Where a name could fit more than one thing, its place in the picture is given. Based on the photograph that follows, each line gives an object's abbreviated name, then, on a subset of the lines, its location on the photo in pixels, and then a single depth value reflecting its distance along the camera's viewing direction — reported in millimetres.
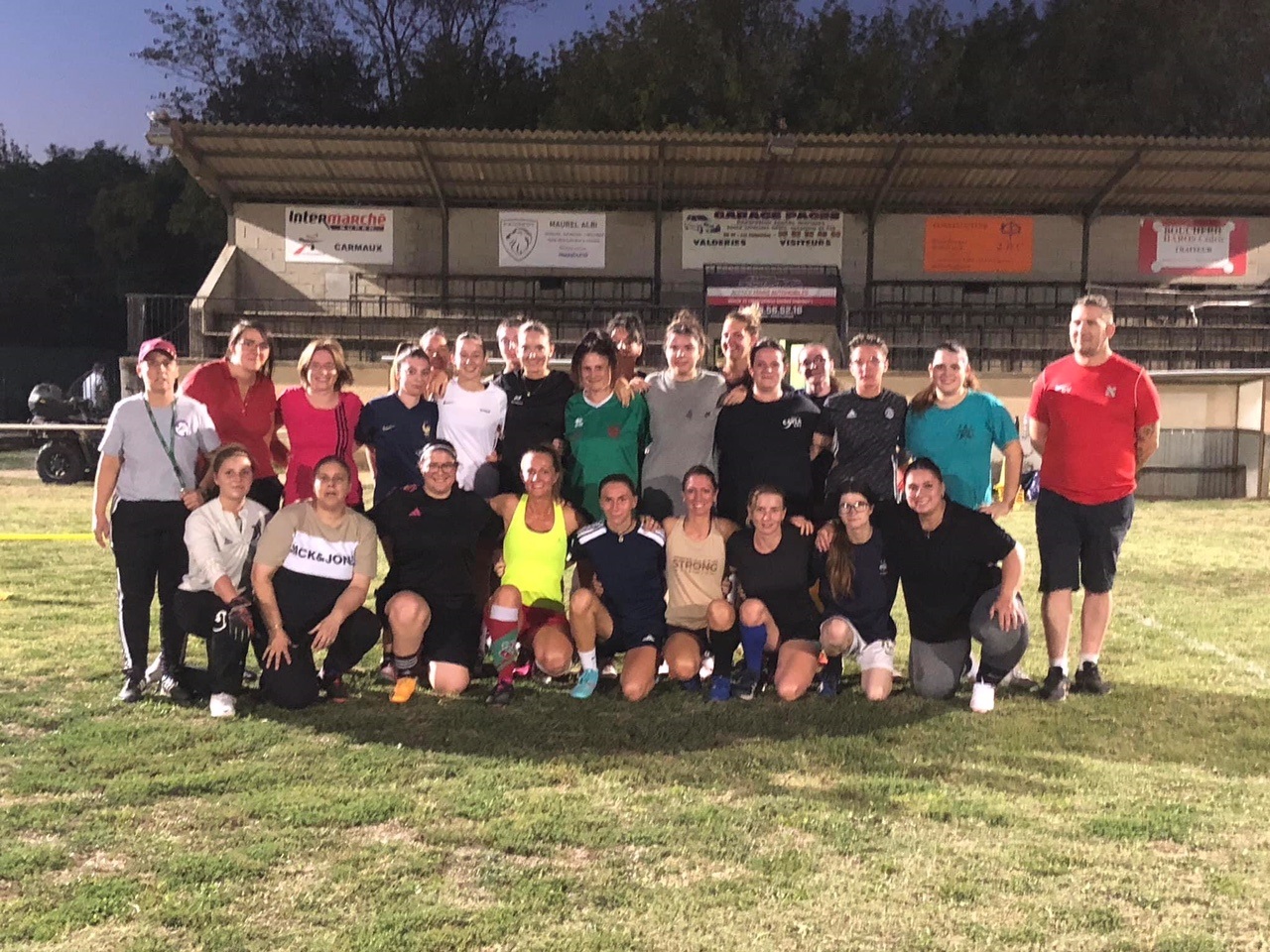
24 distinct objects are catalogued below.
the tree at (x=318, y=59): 34625
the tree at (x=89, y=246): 33125
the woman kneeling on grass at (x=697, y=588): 4816
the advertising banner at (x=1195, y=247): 20042
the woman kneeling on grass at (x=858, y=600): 4789
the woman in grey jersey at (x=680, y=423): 5082
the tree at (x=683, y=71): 25156
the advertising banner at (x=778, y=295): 19250
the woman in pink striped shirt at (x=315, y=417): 4953
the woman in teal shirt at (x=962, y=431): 4922
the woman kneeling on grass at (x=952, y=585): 4688
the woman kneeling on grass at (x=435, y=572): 4805
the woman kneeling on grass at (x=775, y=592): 4777
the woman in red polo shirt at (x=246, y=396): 4949
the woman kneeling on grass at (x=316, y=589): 4559
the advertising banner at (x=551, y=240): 19797
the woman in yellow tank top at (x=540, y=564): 4844
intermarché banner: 19719
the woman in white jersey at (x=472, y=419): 5172
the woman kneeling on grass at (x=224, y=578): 4504
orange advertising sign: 19859
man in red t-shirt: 4871
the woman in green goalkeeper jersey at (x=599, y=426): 5004
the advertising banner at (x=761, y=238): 19672
